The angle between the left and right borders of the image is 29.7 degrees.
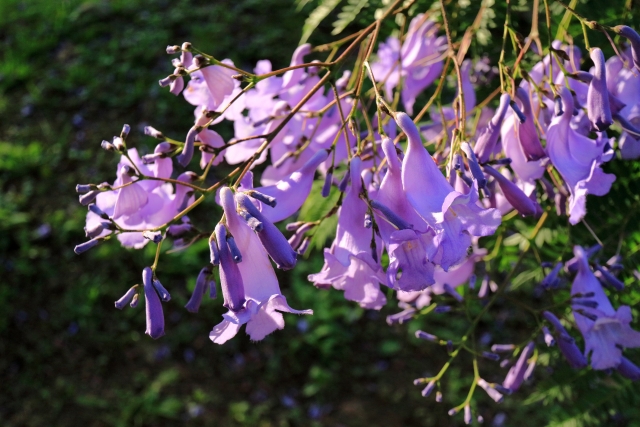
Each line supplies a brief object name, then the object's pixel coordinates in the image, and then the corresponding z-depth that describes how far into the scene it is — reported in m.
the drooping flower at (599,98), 0.37
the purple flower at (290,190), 0.37
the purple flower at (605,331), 0.42
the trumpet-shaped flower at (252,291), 0.36
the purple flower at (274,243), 0.35
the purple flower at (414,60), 0.48
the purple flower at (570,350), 0.41
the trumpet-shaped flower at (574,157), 0.38
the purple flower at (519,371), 0.44
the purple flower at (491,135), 0.38
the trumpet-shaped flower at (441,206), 0.35
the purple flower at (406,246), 0.35
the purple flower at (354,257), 0.37
